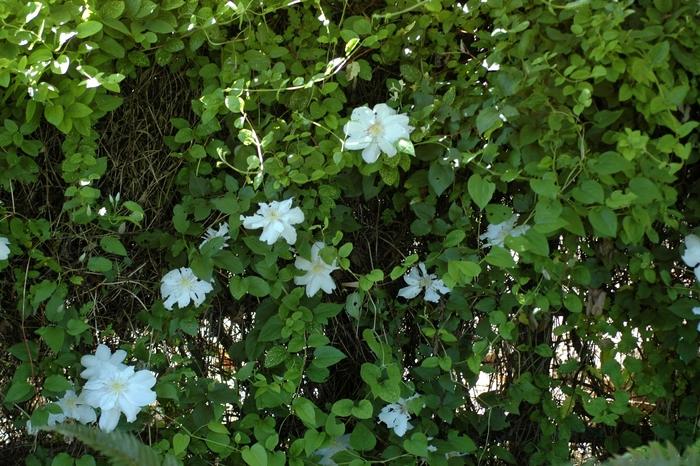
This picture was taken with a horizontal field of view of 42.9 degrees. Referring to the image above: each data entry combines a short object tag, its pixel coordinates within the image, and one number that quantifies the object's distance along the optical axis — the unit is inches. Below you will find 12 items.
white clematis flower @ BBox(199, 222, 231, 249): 83.4
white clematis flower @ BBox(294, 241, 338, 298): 83.3
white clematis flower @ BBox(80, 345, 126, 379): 82.7
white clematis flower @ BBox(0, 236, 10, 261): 80.0
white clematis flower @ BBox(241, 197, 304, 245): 79.3
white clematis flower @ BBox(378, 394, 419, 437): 85.6
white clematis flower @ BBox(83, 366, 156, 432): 80.7
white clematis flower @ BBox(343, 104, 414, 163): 78.7
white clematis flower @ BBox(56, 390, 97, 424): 84.5
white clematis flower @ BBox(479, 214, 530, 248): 82.6
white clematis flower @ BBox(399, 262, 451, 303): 86.9
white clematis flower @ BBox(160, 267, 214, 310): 83.4
